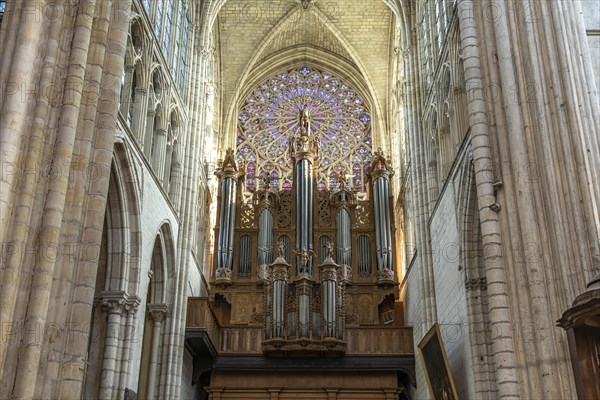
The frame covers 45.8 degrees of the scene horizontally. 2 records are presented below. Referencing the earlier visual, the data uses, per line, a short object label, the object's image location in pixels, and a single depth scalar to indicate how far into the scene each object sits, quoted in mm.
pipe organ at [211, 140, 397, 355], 20859
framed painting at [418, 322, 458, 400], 13977
